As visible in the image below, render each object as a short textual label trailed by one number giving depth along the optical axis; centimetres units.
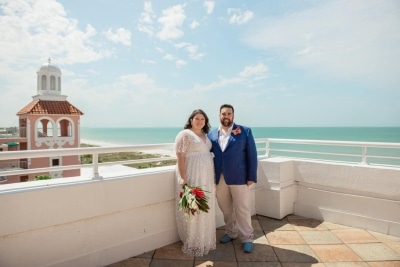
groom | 301
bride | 284
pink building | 2056
